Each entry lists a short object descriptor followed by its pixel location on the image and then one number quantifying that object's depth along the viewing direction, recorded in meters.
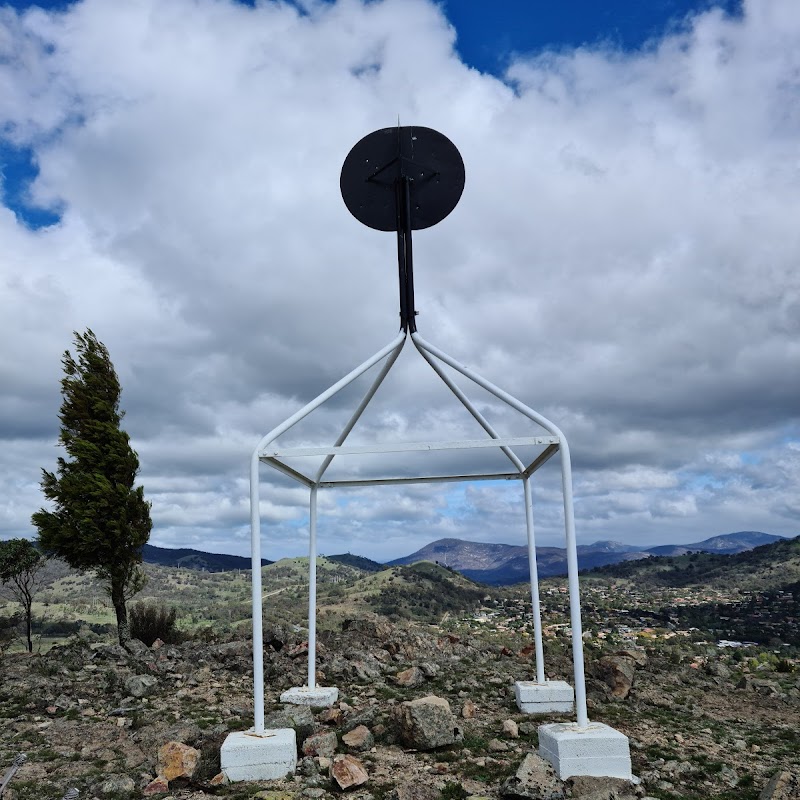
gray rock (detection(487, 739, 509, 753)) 9.06
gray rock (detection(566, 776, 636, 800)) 7.27
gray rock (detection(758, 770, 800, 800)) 7.18
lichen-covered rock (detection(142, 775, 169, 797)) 7.94
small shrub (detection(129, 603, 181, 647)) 19.94
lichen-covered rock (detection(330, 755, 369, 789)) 7.68
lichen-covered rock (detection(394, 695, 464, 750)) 8.99
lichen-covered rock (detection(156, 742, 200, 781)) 8.15
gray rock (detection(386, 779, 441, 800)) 7.21
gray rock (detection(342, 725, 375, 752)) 9.07
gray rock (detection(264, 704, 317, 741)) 9.72
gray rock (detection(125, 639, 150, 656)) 17.25
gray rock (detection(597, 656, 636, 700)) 12.62
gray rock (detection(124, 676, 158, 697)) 13.34
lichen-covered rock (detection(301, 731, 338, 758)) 8.77
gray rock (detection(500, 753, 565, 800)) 7.13
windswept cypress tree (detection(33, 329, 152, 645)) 19.19
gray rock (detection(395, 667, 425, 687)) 13.31
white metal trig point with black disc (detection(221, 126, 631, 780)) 7.94
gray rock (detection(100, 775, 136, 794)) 8.09
